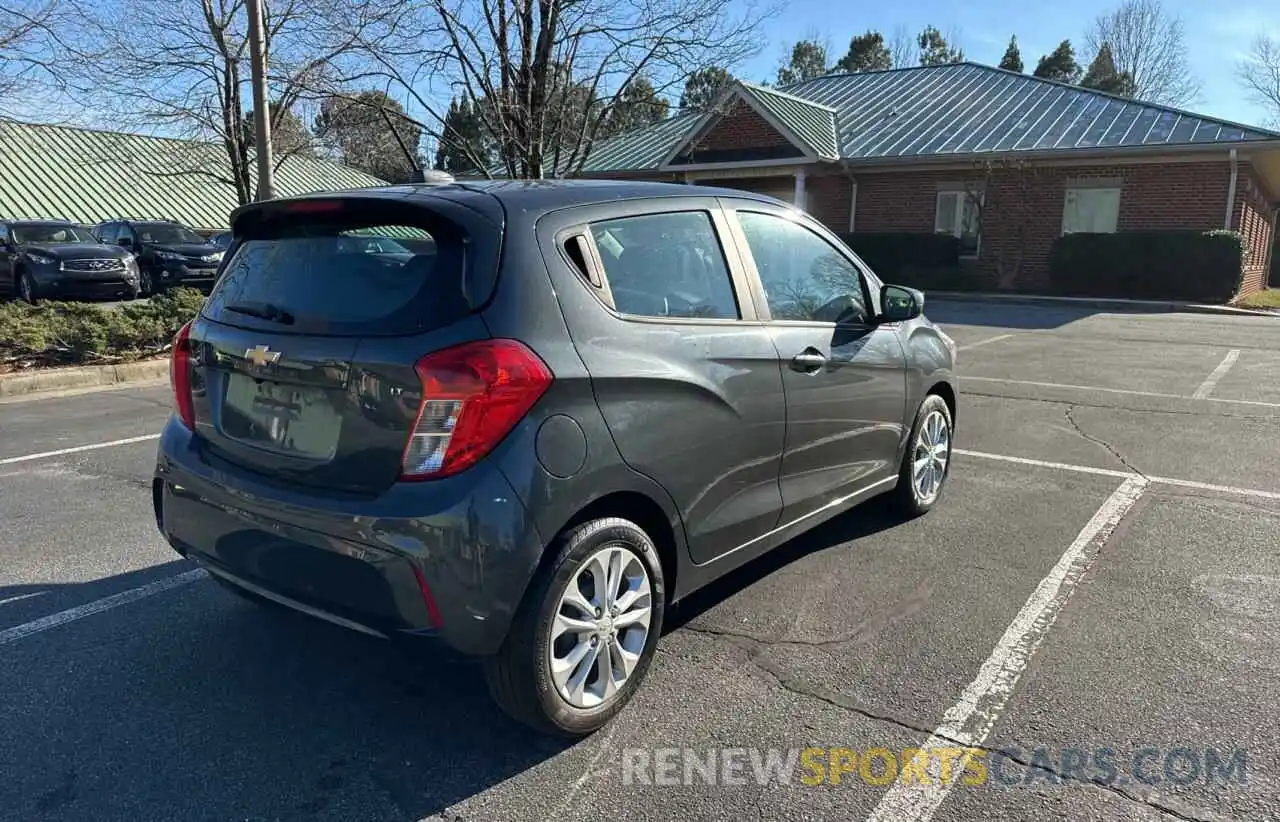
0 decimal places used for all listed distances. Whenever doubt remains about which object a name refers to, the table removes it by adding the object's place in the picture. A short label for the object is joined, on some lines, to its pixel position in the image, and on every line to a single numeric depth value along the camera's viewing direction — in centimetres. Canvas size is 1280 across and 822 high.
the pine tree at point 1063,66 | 5531
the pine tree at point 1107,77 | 5153
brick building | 1989
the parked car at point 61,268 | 1609
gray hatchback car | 254
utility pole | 1038
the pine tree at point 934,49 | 6398
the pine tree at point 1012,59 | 5928
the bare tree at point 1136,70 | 5119
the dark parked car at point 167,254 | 1886
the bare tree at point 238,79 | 1170
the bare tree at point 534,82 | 1157
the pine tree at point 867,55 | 5938
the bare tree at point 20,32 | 1035
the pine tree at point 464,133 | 1230
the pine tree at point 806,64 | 5969
